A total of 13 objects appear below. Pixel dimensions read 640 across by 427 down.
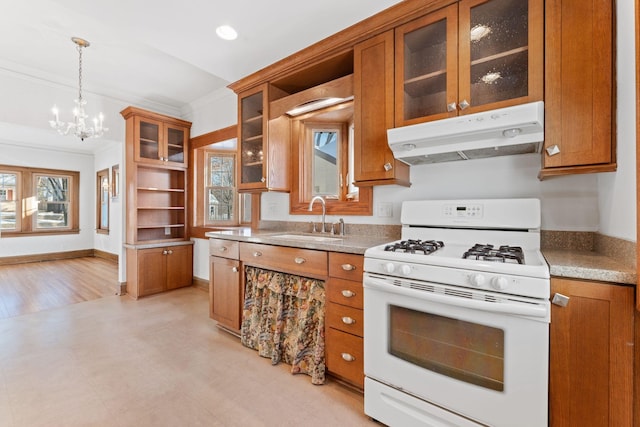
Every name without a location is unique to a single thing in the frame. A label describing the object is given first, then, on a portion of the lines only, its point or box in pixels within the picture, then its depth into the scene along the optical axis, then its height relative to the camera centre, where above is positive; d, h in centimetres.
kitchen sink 236 -23
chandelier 323 +106
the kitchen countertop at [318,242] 188 -22
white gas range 120 -53
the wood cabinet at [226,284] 261 -69
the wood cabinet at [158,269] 395 -83
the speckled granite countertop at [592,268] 108 -23
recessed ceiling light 222 +143
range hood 146 +43
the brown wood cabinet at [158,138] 400 +110
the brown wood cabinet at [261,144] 282 +69
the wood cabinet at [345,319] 182 -70
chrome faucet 255 +4
